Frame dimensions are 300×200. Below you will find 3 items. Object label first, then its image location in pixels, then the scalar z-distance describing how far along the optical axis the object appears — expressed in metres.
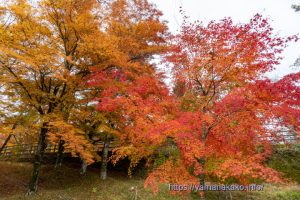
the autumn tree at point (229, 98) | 9.42
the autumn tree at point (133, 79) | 11.33
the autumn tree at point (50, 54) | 9.76
